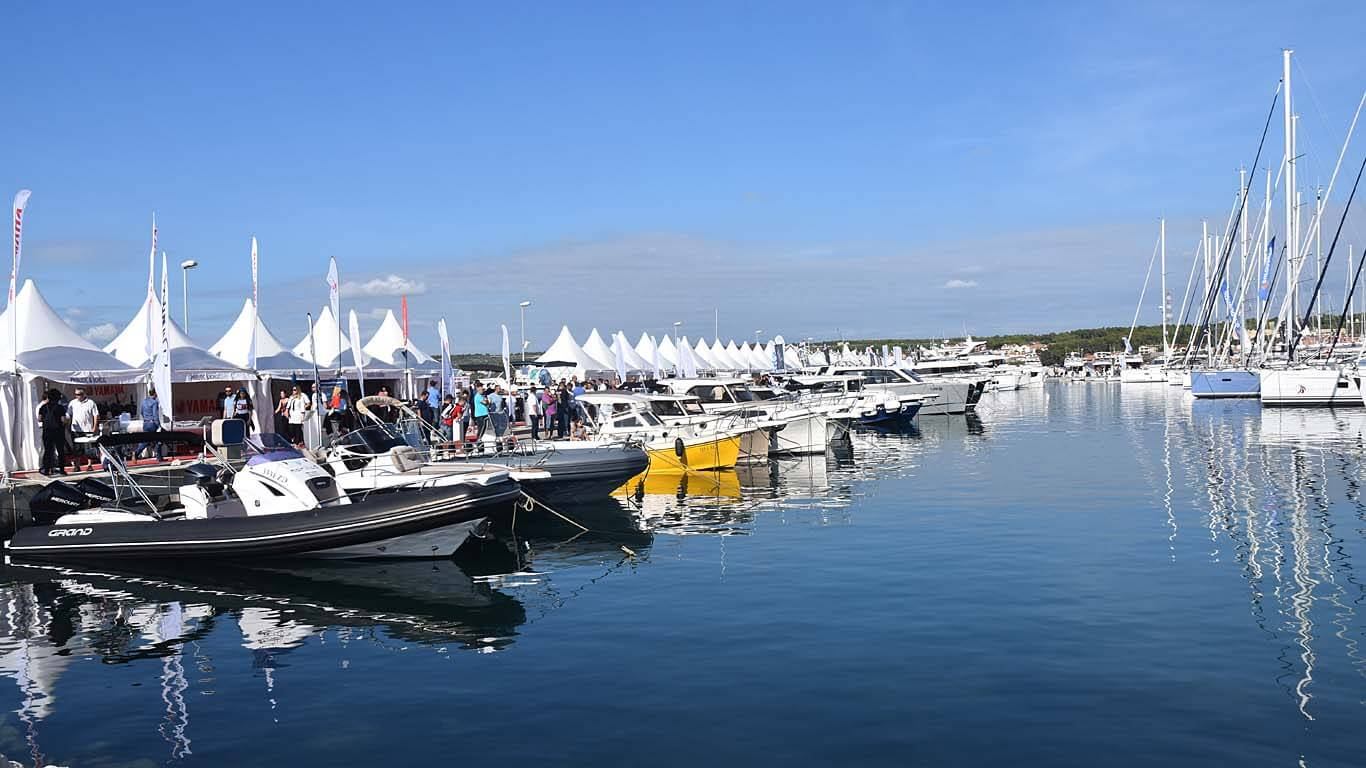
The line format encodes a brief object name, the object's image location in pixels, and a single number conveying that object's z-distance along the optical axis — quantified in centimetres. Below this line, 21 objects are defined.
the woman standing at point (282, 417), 2905
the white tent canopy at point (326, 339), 3700
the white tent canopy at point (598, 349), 5759
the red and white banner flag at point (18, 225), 2214
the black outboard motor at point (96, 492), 2027
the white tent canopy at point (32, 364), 2347
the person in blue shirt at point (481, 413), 3042
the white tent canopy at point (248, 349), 3331
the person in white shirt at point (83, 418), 2450
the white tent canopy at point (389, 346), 4183
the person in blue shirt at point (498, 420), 3212
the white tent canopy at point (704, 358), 8225
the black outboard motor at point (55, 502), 1991
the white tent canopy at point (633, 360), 6247
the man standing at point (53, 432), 2295
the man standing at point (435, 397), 3416
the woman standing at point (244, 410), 2869
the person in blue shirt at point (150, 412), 2572
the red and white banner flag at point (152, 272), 2584
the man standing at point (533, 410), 3459
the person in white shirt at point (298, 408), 2900
